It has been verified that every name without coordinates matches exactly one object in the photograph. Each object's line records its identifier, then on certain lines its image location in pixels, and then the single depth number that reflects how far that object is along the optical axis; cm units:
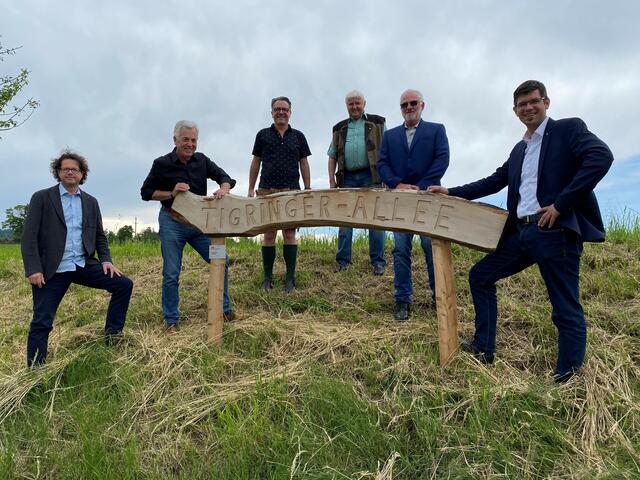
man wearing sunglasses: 468
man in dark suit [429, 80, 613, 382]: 311
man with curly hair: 407
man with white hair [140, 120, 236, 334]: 486
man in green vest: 578
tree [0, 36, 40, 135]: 1384
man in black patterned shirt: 563
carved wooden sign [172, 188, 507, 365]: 368
